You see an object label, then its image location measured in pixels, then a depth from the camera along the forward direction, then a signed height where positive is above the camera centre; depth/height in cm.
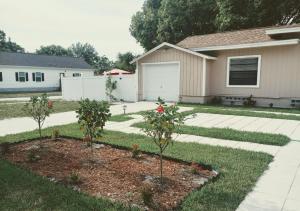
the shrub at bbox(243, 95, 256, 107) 1265 -96
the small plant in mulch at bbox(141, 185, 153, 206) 286 -129
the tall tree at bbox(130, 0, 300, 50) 2161 +631
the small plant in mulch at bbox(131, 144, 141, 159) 458 -124
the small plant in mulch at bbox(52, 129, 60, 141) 593 -123
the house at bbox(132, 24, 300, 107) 1179 +77
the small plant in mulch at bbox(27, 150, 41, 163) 434 -130
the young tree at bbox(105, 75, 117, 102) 1602 -26
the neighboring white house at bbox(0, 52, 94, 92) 2882 +152
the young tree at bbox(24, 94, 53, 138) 546 -51
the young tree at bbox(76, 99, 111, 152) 431 -53
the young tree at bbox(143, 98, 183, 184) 343 -50
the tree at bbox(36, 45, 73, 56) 6321 +834
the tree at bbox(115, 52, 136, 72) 3831 +321
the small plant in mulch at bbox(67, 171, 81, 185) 343 -132
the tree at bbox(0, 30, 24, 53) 5802 +927
